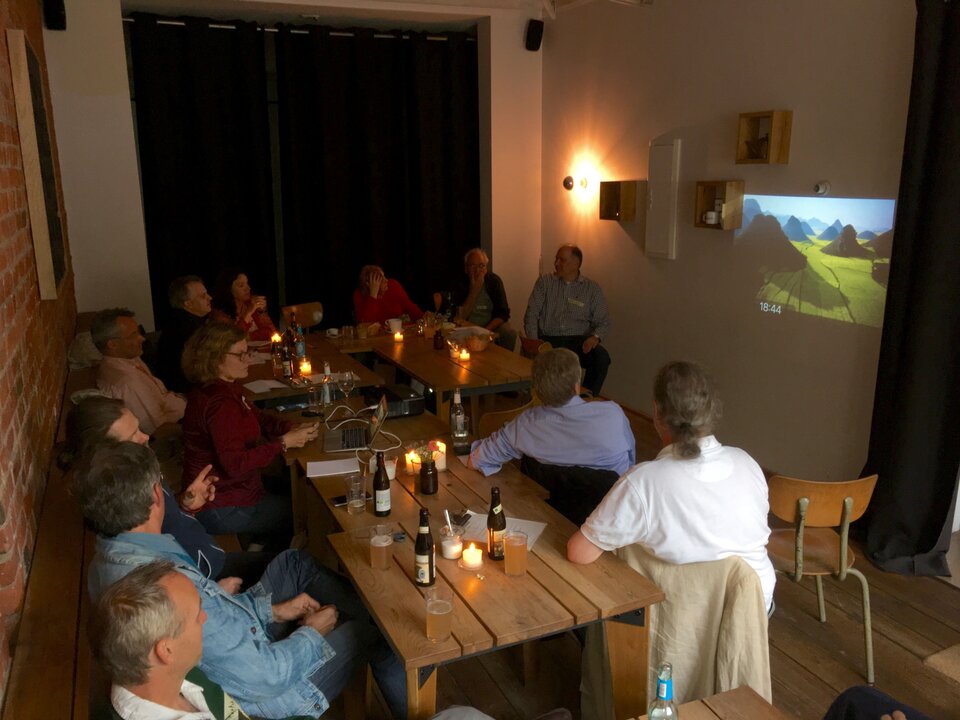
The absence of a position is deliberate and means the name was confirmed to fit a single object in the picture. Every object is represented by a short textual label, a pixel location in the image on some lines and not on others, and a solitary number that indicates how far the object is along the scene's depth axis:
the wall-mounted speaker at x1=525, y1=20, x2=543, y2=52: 6.46
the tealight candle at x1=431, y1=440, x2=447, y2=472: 2.91
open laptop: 3.19
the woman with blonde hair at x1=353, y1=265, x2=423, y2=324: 5.73
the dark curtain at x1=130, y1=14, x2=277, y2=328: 5.76
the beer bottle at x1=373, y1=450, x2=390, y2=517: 2.56
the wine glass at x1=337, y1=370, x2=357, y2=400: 3.96
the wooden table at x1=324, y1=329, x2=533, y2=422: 4.19
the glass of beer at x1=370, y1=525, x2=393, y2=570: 2.24
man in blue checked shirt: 5.62
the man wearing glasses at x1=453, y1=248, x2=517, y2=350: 6.00
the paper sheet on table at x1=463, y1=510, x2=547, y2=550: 2.39
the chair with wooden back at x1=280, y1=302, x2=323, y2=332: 5.77
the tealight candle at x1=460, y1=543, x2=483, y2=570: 2.24
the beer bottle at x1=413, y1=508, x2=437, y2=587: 2.13
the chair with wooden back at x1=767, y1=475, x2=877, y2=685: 2.71
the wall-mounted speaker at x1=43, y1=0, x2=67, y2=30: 5.13
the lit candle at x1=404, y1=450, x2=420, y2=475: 2.91
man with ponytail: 2.11
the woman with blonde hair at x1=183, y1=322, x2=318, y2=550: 2.99
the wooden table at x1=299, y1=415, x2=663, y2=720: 1.92
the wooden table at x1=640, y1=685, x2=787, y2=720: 1.68
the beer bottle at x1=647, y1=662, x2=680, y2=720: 1.61
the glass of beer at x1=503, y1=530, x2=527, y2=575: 2.19
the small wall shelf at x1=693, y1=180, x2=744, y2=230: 4.65
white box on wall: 5.19
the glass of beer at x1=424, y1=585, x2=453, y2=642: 1.91
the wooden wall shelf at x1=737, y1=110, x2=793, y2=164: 4.25
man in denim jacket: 1.91
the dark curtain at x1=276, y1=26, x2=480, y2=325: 6.21
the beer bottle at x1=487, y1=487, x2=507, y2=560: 2.29
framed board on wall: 3.01
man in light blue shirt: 2.84
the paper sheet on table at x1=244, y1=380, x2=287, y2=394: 4.00
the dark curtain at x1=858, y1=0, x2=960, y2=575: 3.37
